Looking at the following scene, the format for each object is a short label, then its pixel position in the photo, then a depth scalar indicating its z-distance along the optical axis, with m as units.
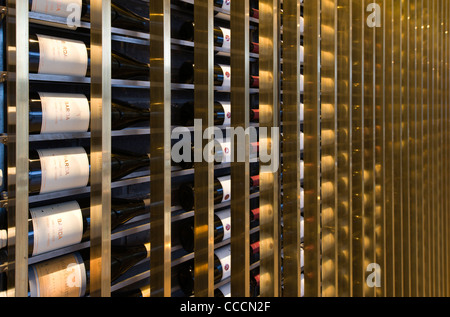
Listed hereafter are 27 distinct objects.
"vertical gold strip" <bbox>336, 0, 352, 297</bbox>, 1.07
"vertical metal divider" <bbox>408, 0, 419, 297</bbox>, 1.42
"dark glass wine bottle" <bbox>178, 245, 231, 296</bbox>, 0.94
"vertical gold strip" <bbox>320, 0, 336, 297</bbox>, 1.02
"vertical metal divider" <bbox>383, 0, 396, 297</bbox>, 1.27
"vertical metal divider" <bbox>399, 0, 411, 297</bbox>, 1.36
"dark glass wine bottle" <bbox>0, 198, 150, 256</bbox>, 0.61
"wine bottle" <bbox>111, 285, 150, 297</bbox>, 0.83
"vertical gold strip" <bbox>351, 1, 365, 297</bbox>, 1.13
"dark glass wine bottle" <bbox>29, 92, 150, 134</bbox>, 0.62
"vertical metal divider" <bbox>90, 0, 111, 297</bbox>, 0.57
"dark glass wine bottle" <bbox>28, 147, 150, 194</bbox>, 0.62
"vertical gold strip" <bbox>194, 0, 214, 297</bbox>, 0.70
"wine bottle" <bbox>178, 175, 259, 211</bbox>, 0.93
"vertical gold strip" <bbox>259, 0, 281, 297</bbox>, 0.82
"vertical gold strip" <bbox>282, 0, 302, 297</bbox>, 0.90
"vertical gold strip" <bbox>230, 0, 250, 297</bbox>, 0.77
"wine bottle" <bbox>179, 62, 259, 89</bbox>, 0.91
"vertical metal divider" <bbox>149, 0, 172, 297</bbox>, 0.64
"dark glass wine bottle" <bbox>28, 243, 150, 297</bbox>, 0.62
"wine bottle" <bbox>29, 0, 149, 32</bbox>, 0.62
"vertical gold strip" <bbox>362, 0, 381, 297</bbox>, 1.18
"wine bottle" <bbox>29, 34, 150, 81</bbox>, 0.62
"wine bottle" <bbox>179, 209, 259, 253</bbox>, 0.92
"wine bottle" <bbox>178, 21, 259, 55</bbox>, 0.92
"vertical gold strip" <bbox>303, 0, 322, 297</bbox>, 0.96
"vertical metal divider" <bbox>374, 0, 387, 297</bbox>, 1.22
